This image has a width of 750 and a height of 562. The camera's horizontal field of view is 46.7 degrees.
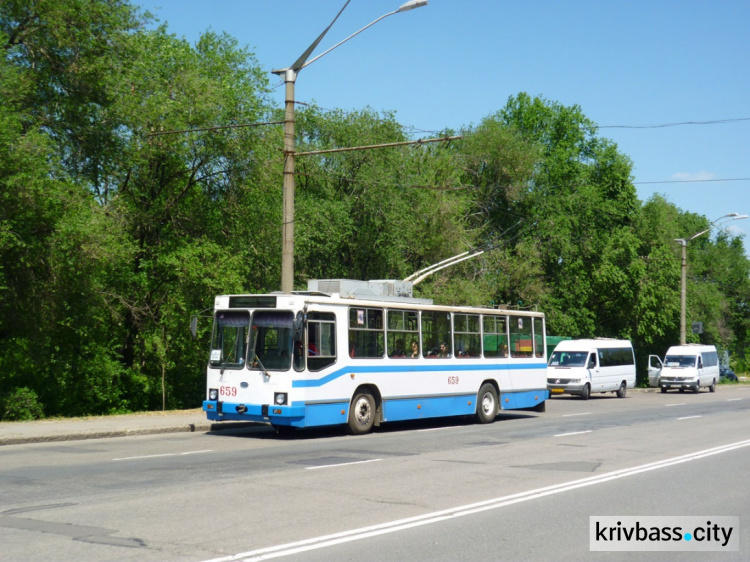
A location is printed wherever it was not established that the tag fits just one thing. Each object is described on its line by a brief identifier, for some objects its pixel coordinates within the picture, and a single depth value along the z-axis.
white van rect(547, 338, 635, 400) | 36.72
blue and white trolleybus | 16.50
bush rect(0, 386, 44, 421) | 20.56
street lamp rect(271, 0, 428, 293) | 19.22
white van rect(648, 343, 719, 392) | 43.66
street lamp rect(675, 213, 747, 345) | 47.50
